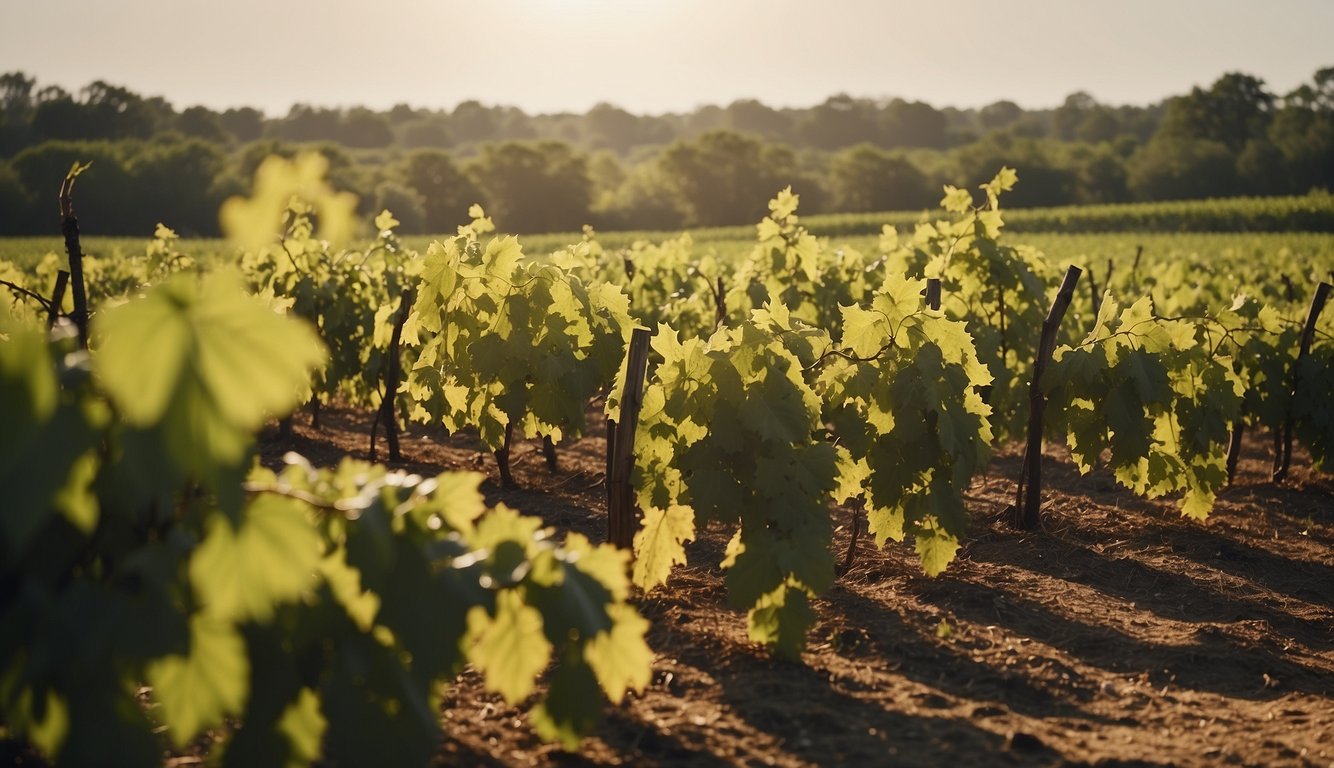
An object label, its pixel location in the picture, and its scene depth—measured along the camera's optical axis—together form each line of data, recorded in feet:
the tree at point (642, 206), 237.86
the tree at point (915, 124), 504.43
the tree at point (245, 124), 512.63
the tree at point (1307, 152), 241.14
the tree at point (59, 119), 273.75
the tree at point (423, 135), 546.26
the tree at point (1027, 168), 241.55
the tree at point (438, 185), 243.40
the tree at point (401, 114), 604.90
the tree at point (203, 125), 360.28
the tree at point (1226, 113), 278.05
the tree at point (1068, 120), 558.97
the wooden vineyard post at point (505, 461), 23.83
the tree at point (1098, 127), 474.49
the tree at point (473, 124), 626.23
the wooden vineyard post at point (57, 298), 11.90
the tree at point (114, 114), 281.33
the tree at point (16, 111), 276.82
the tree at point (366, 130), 487.61
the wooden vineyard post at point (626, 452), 15.05
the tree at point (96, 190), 191.21
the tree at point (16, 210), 185.98
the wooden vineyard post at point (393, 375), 25.05
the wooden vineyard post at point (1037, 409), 20.61
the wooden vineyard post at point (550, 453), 26.30
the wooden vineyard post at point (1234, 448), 26.58
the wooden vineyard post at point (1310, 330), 25.03
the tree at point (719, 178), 240.53
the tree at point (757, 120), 590.63
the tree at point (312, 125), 489.67
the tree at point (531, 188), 234.17
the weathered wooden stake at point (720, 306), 24.61
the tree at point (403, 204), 219.41
